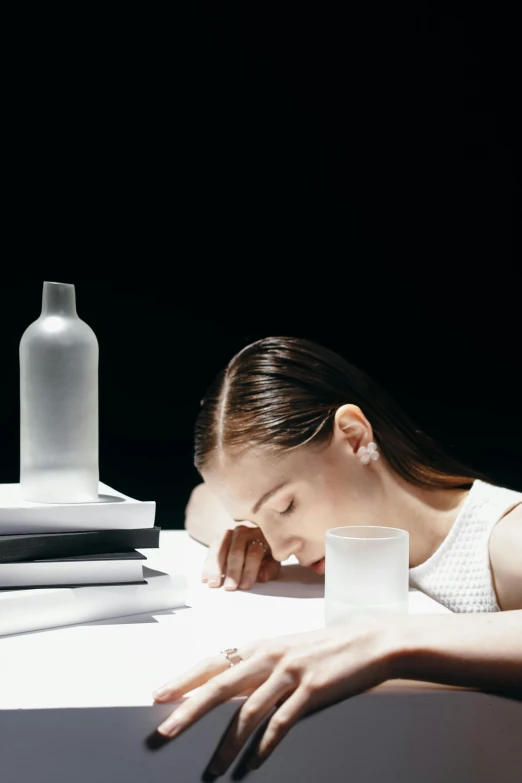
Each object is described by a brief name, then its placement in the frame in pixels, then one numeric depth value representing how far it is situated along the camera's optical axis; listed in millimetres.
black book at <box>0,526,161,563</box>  1120
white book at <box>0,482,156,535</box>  1138
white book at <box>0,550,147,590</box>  1118
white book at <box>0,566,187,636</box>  1099
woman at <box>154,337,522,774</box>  1392
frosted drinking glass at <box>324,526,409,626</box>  1093
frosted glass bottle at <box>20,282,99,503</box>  1228
